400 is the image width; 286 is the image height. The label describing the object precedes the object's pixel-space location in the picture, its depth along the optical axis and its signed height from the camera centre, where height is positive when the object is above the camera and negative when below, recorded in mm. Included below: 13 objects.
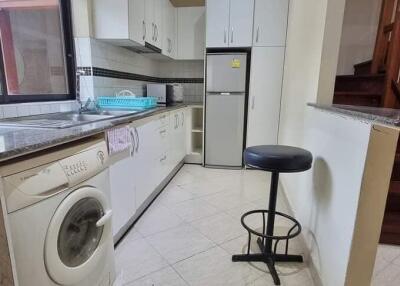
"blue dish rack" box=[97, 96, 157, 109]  2279 -120
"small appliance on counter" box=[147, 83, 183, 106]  3109 -28
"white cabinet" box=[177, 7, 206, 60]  3596 +844
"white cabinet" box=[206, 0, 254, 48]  3096 +859
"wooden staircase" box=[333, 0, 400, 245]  1922 +116
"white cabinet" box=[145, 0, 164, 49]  2682 +773
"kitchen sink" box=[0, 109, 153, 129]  1275 -198
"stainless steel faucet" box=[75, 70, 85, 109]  2229 +28
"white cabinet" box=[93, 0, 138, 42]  2188 +612
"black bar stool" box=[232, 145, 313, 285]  1303 -394
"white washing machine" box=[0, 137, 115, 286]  762 -471
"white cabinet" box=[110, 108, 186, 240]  1596 -602
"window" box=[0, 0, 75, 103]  1676 +282
